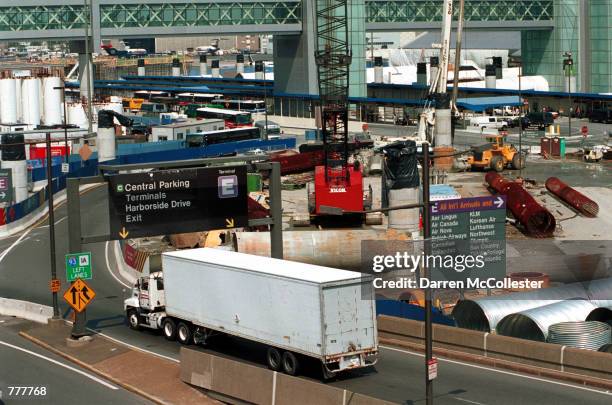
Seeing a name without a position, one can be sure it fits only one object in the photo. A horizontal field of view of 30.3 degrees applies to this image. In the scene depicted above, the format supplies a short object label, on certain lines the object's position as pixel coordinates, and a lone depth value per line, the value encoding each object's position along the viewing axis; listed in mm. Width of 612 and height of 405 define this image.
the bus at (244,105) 158750
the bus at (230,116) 133750
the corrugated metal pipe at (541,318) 37125
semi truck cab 42406
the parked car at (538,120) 122312
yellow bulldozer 90562
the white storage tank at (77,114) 127188
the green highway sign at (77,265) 41438
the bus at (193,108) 155875
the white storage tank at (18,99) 129350
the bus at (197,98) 171875
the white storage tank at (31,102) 129500
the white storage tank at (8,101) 128125
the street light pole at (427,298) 28272
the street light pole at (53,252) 45531
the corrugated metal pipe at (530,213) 64562
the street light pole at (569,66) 118775
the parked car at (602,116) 124750
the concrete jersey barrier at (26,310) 47212
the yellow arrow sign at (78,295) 41281
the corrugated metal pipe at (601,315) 38156
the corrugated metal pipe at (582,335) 35250
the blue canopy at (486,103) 127438
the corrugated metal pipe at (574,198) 70438
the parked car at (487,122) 122938
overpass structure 118250
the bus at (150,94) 182125
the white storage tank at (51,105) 129250
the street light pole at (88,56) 114312
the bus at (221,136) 109375
